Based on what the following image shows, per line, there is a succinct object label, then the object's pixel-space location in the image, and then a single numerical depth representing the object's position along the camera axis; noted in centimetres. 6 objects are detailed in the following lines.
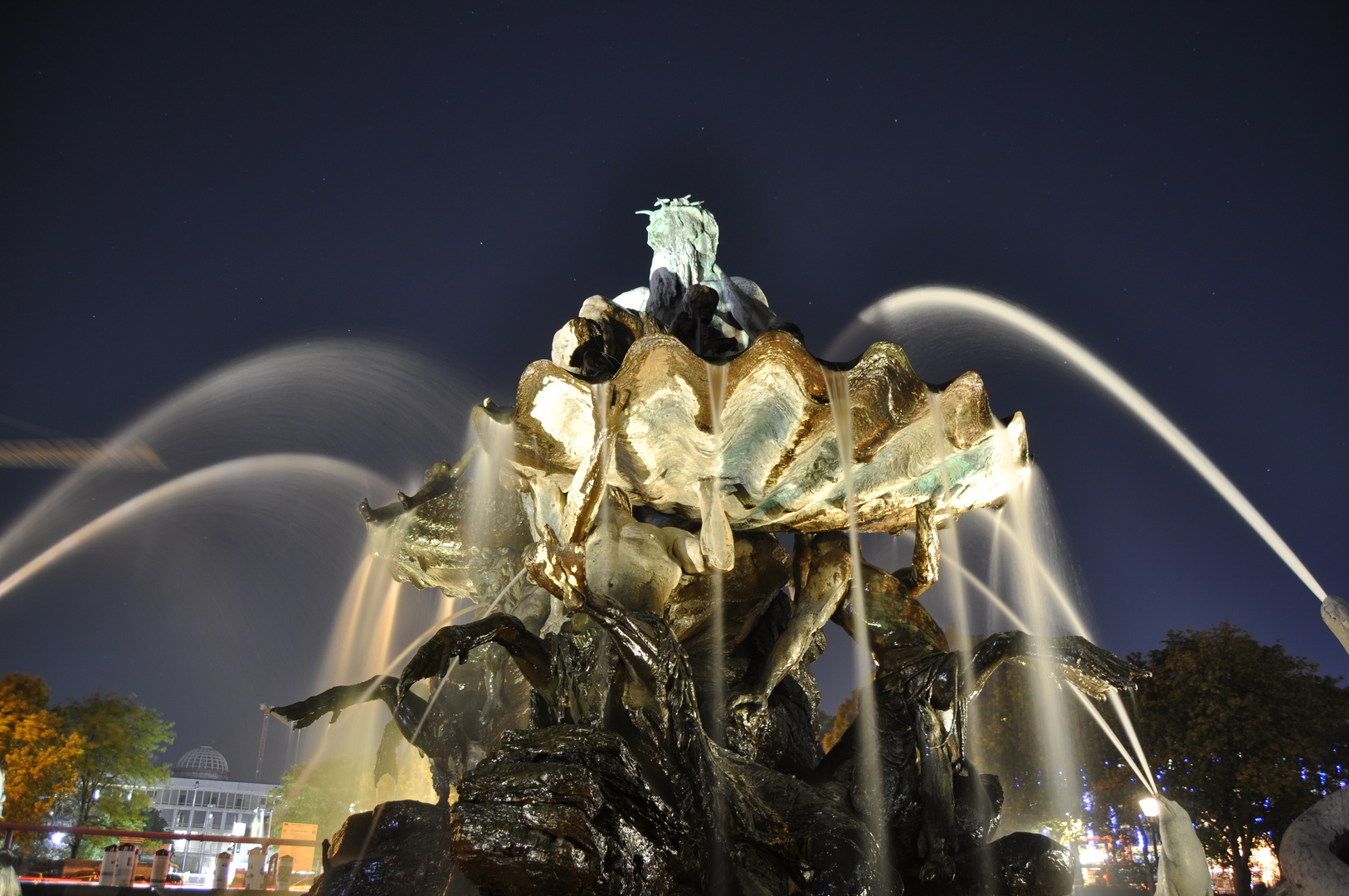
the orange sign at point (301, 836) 1809
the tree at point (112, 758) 3678
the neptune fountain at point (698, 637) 541
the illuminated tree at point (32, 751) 2955
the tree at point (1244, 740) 2112
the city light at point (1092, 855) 3438
